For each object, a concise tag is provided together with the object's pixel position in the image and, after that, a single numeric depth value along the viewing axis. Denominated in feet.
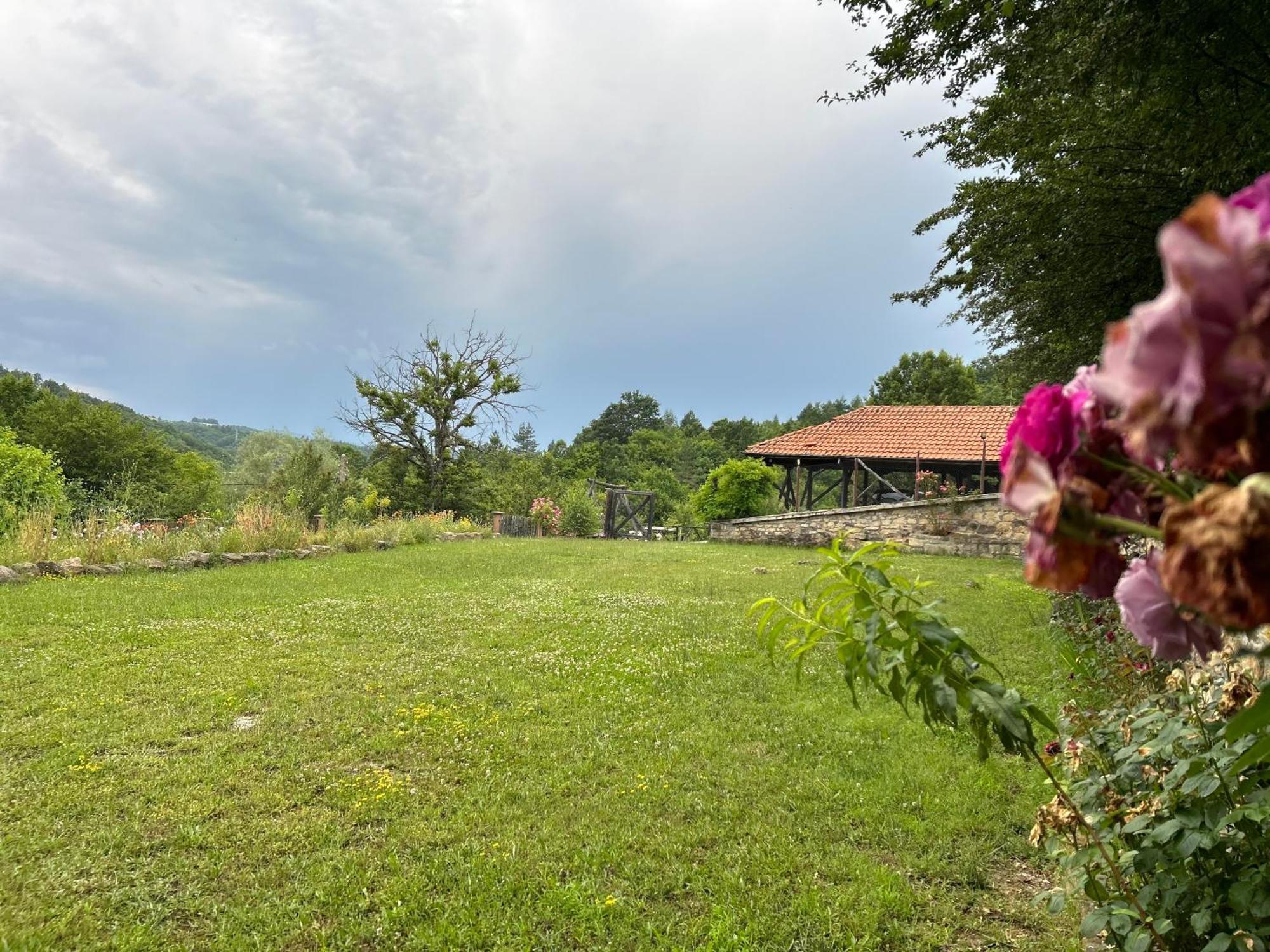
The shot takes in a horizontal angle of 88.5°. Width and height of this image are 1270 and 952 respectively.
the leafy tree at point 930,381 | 114.73
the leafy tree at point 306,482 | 57.72
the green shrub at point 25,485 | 31.63
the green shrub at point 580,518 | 66.03
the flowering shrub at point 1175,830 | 4.65
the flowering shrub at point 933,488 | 48.93
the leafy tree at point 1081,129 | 12.17
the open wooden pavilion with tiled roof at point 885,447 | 56.54
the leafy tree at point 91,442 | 81.30
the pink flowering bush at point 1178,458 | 1.28
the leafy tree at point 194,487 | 75.10
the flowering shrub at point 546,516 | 65.87
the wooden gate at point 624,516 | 65.31
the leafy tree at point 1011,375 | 37.91
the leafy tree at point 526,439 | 225.56
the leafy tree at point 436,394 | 76.59
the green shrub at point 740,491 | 53.72
